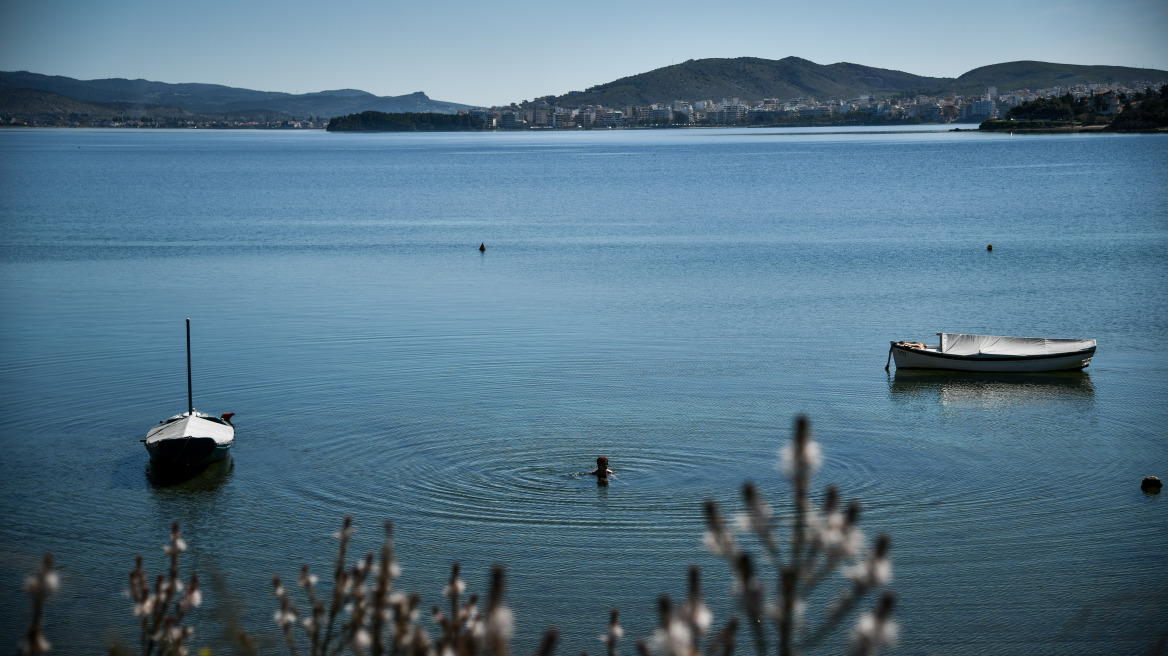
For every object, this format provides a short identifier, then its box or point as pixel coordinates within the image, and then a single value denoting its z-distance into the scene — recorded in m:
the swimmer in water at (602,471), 20.69
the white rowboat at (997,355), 29.50
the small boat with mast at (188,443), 21.58
